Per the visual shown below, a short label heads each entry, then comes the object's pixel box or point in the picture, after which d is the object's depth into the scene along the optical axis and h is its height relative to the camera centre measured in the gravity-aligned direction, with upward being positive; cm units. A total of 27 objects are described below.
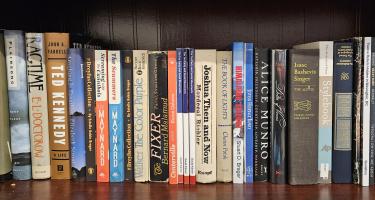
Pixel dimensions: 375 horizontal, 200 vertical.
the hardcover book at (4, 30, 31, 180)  79 -3
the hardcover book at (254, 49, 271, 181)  77 -5
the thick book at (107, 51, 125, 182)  78 -6
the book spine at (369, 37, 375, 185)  75 -6
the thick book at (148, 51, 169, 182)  77 -5
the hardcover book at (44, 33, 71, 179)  79 -3
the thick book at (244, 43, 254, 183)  77 -5
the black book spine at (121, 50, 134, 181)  78 -5
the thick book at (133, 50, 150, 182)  78 -6
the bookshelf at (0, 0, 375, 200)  98 +18
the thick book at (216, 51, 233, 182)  78 -6
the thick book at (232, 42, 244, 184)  77 -5
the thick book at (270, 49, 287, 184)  76 -6
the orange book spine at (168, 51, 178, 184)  77 -5
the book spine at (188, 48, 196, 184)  77 -6
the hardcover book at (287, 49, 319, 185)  75 -6
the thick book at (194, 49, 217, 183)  77 -6
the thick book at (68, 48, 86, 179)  78 -5
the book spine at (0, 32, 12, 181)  78 -8
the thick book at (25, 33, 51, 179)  79 -3
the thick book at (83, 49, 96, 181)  78 -5
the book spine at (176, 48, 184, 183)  77 -8
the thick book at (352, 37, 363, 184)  75 -4
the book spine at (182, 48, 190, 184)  77 -4
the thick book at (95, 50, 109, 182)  78 -6
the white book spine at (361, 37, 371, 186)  75 -5
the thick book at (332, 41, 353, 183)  77 -5
